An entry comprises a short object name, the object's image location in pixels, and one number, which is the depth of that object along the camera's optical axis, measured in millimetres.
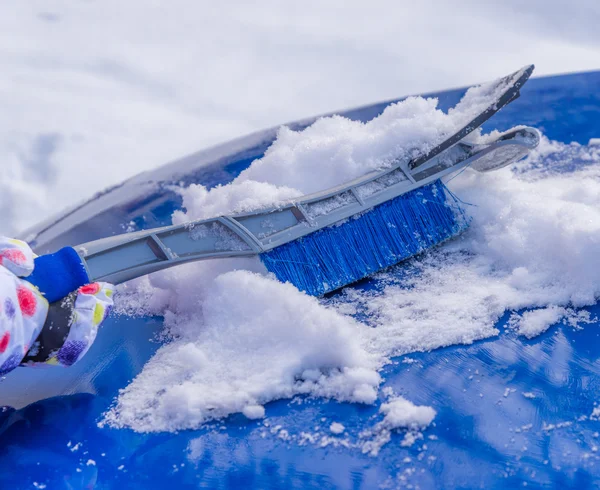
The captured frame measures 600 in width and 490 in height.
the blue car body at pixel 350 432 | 1498
